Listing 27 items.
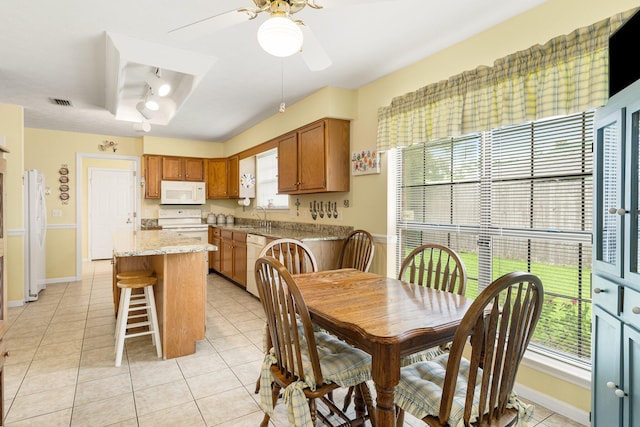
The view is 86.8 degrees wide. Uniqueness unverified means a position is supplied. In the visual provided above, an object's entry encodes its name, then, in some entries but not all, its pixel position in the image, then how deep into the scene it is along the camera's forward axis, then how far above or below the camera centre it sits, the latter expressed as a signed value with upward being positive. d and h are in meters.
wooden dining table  1.25 -0.46
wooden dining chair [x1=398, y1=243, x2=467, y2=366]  1.83 -0.41
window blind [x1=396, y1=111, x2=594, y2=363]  1.98 +0.00
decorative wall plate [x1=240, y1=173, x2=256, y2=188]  5.78 +0.52
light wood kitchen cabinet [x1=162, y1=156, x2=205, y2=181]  6.07 +0.77
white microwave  6.00 +0.32
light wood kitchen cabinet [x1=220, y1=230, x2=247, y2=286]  4.70 -0.68
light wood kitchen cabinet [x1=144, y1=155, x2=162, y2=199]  5.91 +0.62
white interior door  7.46 +0.08
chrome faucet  5.47 -0.17
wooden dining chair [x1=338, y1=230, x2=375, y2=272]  3.18 -0.41
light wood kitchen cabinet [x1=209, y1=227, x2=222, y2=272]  5.77 -0.67
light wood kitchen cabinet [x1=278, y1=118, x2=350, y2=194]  3.57 +0.59
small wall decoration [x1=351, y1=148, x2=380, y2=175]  3.30 +0.49
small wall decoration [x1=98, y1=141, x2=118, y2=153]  5.79 +1.12
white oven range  5.86 -0.22
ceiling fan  1.41 +0.88
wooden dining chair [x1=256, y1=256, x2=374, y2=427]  1.38 -0.71
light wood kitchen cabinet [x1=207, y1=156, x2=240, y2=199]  6.41 +0.62
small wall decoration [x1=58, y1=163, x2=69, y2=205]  5.46 +0.46
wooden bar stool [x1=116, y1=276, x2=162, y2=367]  2.60 -0.81
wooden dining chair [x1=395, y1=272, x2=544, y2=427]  1.11 -0.55
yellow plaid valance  1.78 +0.77
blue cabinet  1.29 -0.23
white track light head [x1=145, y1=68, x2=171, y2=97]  3.25 +1.24
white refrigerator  4.27 -0.29
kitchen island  2.71 -0.67
